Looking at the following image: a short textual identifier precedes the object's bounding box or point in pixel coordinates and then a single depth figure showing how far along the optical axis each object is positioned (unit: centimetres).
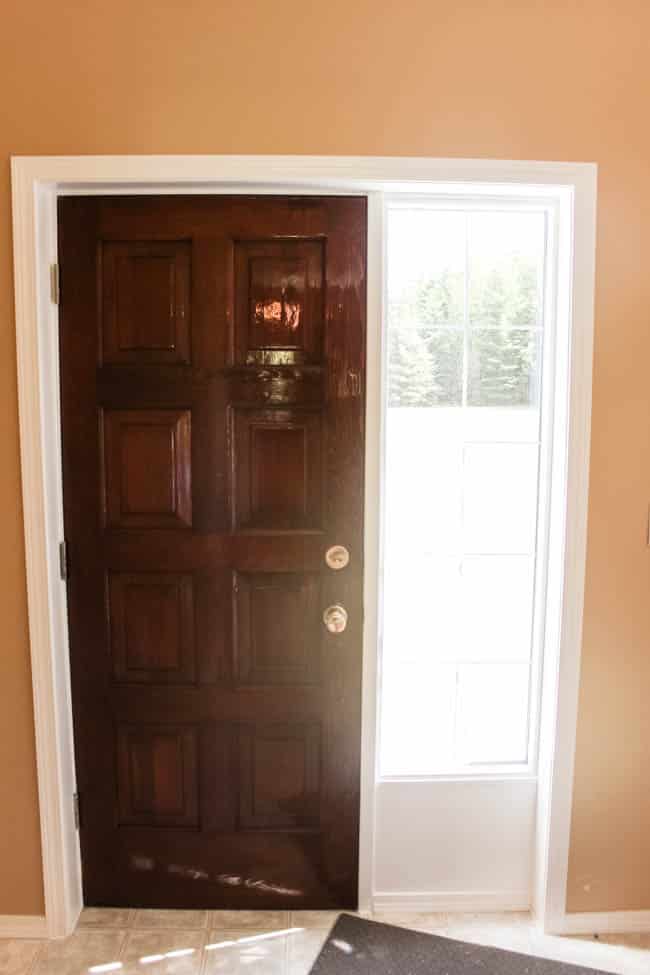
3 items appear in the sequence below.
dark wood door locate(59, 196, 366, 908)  212
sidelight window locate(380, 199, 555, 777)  220
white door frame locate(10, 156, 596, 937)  198
